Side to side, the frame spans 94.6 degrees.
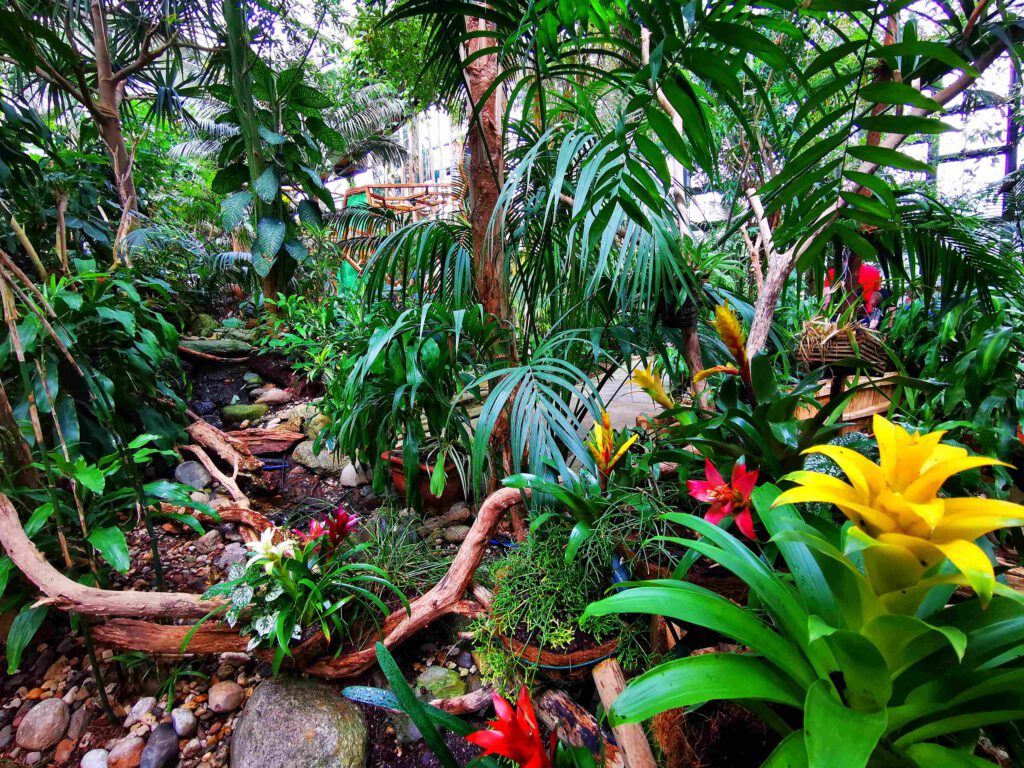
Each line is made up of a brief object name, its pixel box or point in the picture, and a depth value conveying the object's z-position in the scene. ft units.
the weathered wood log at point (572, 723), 2.71
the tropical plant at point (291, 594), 3.80
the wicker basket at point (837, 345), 5.86
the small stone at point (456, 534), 5.87
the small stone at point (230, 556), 5.52
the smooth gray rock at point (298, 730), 3.51
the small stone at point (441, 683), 4.00
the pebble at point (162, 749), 3.60
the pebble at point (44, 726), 3.77
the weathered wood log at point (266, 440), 8.11
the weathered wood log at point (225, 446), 7.27
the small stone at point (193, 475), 7.05
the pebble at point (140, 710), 3.98
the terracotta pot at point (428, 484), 6.24
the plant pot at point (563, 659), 3.25
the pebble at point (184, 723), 3.86
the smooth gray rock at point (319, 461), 7.79
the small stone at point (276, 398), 9.89
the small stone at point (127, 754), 3.64
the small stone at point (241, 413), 9.15
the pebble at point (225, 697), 4.05
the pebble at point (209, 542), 5.87
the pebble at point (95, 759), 3.61
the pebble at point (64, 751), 3.69
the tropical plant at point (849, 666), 1.50
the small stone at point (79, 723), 3.86
